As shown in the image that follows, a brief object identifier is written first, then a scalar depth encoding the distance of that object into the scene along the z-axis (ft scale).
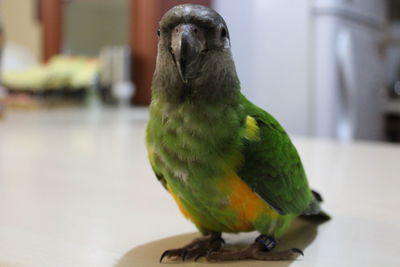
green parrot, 0.92
